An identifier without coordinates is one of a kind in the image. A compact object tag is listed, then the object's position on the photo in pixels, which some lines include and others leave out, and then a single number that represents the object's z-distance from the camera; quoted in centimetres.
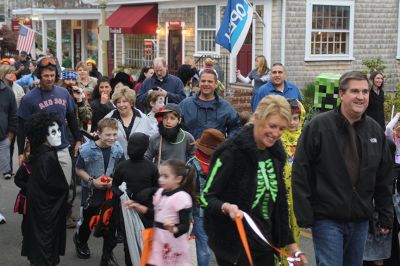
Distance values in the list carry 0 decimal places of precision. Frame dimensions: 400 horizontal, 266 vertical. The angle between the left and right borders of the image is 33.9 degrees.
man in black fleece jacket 452
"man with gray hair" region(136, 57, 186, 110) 974
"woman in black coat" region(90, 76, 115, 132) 827
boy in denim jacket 654
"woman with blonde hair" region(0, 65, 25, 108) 1088
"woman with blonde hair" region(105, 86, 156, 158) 711
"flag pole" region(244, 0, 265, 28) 1795
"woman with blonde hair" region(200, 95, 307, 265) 412
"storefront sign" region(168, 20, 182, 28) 2224
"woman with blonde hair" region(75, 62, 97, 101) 1108
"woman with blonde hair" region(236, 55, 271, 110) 1230
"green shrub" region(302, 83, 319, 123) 1630
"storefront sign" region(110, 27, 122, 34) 2440
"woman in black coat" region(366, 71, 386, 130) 1081
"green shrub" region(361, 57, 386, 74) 1738
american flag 2180
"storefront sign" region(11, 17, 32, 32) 3236
